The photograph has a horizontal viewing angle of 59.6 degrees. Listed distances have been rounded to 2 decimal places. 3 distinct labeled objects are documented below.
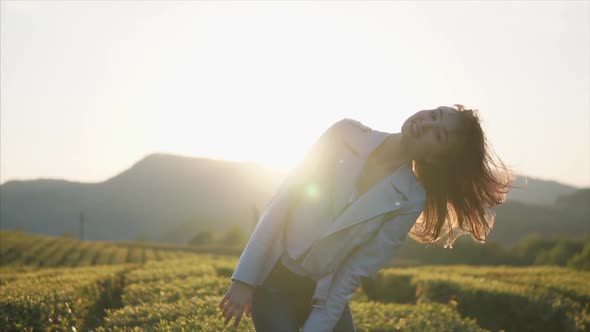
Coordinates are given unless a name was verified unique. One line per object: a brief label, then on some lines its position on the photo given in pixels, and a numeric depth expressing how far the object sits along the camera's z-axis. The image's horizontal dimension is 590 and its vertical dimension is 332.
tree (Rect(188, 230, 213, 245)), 69.06
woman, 2.62
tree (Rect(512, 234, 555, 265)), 34.90
